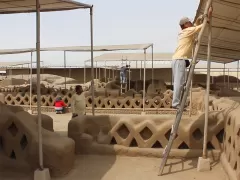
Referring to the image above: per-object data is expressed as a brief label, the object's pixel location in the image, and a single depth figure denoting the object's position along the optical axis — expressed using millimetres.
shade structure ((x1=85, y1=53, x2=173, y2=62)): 18891
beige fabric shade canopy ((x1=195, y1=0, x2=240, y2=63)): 5898
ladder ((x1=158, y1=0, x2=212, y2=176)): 4689
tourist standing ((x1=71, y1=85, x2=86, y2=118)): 8320
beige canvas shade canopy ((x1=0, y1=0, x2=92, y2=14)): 6148
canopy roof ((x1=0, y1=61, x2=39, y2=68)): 24492
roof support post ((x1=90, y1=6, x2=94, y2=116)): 7117
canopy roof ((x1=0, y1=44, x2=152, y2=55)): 14117
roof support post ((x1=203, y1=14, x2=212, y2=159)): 4918
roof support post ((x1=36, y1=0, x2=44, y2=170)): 4762
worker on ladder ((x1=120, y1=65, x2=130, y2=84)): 17456
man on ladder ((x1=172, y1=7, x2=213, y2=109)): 4887
